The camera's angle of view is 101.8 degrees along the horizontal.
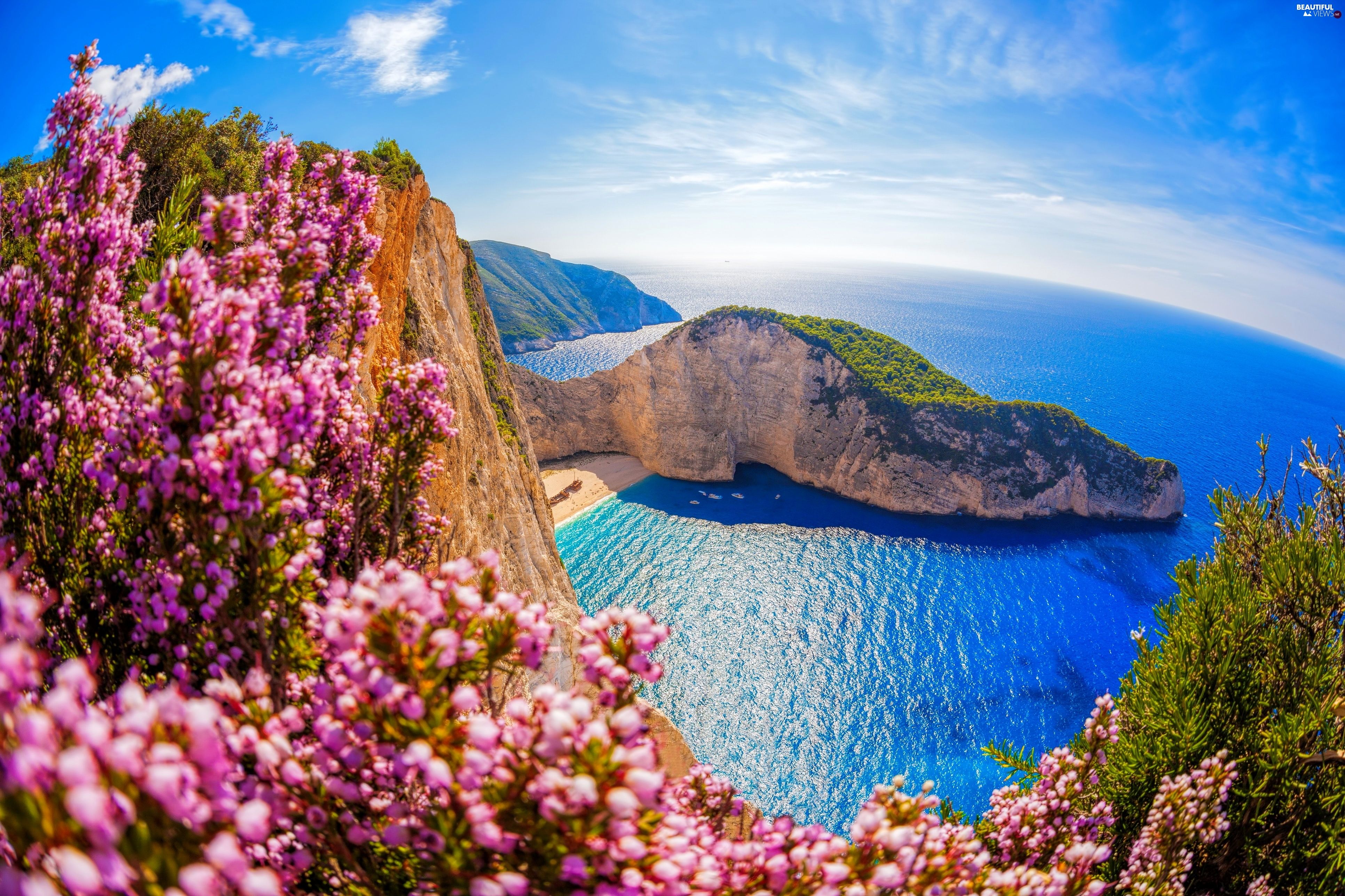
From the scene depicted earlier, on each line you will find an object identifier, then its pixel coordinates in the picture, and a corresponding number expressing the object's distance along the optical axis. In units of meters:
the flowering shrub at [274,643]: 2.25
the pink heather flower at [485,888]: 2.77
